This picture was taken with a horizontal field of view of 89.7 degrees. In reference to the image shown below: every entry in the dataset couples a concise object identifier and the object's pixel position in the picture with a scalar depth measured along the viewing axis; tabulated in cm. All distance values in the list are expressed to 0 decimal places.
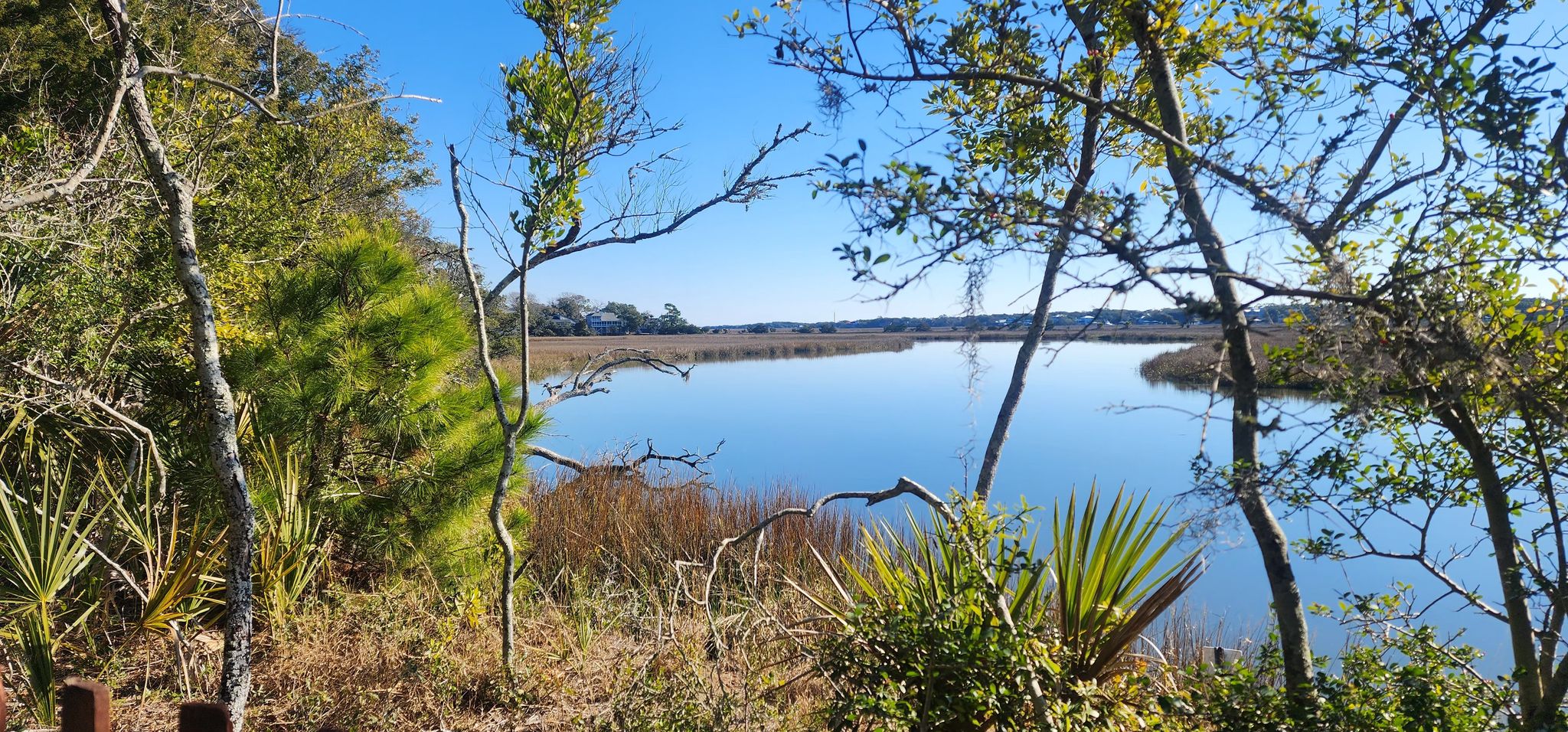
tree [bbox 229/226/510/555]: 395
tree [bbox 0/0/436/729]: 216
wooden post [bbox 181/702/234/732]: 144
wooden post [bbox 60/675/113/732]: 150
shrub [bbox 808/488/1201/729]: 191
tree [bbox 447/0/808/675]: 269
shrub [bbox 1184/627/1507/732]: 165
